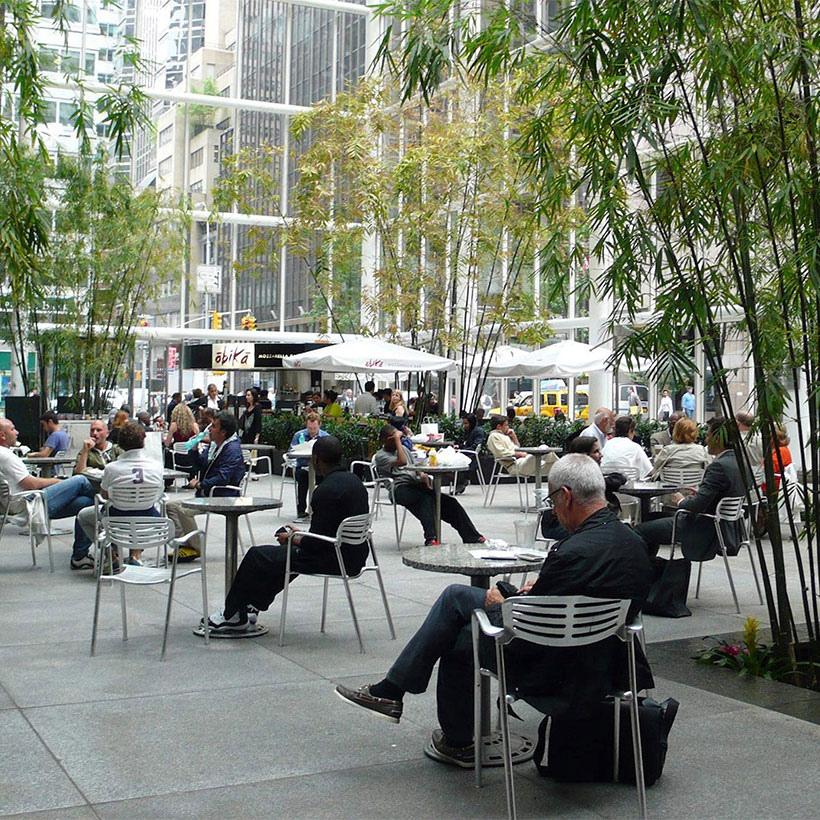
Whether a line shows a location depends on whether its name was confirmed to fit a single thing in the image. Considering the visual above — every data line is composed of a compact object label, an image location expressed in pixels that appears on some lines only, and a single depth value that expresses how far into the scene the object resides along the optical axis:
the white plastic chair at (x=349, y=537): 6.36
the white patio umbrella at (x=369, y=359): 17.25
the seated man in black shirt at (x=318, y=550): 6.47
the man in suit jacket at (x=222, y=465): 9.59
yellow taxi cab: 27.90
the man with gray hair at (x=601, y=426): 12.07
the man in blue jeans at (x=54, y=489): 9.07
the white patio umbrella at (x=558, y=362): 18.61
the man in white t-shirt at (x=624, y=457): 9.99
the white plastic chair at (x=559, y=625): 3.90
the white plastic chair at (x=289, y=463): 14.18
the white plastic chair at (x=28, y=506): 9.03
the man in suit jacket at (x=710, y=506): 7.69
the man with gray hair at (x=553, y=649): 4.05
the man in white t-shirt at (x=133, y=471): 7.88
